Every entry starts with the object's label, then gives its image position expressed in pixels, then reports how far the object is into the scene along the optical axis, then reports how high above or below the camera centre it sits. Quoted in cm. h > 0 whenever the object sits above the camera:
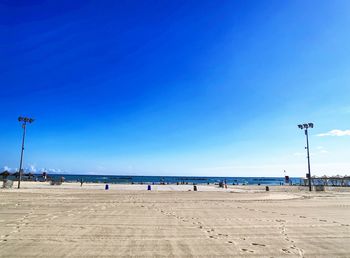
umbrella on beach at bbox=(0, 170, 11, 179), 6353 -117
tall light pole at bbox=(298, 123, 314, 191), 4069 +676
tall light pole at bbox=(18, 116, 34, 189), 3589 +641
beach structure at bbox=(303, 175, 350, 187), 6656 -186
